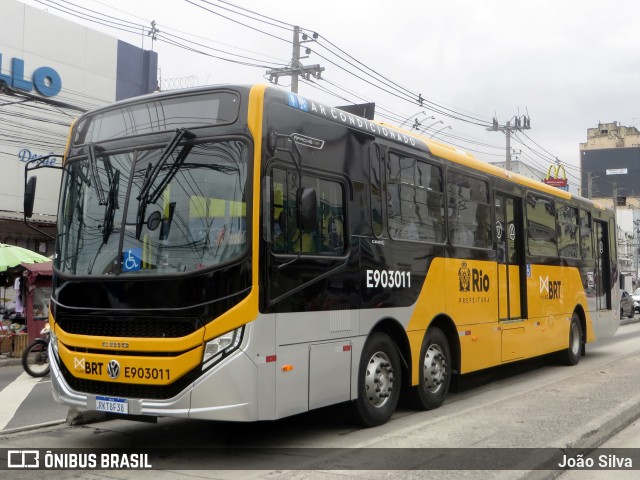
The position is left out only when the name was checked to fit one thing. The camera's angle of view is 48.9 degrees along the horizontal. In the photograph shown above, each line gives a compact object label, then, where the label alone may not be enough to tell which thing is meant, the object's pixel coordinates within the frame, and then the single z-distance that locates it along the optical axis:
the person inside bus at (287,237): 6.34
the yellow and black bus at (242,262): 5.94
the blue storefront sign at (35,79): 22.83
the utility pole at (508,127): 39.81
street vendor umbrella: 16.12
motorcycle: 12.90
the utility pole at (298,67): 22.58
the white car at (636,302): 34.91
